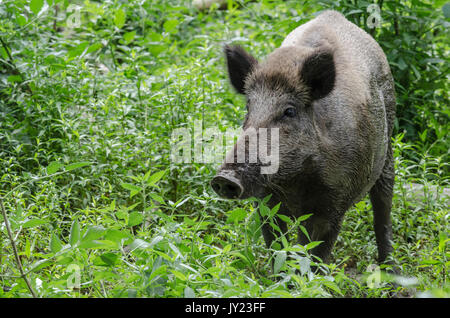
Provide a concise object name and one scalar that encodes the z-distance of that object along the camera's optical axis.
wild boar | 7.45
